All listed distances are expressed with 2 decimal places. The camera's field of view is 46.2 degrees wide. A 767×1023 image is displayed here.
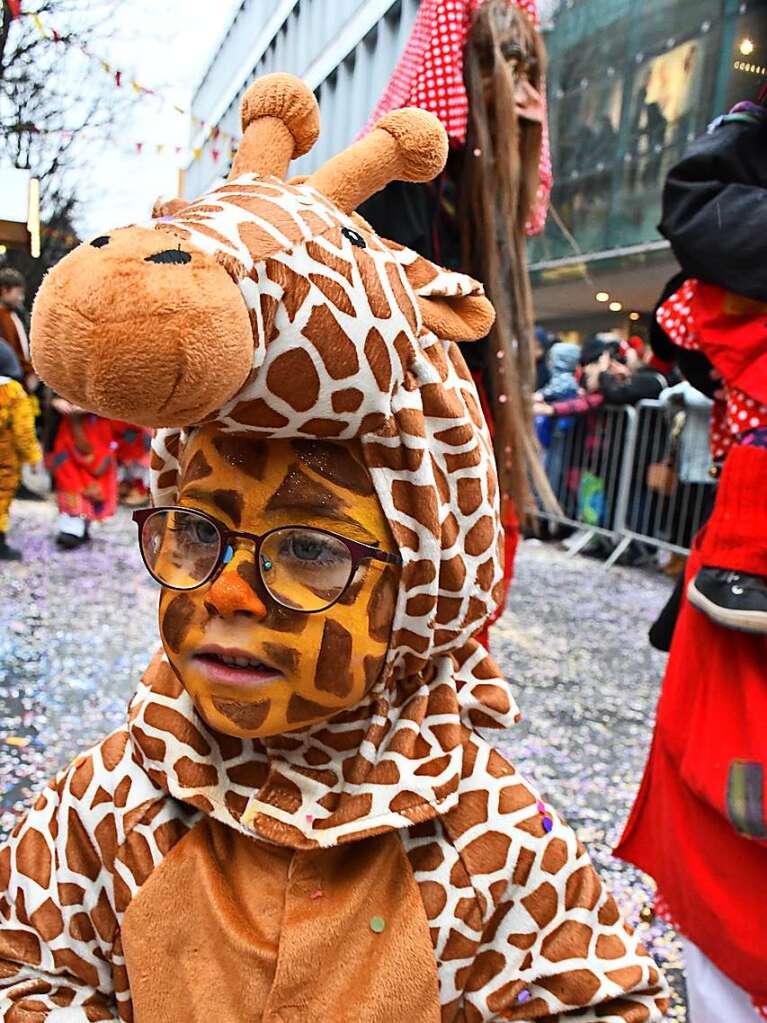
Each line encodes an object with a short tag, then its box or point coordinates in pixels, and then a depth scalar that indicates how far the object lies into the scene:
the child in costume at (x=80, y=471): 4.96
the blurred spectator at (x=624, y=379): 5.96
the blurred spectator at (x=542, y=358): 6.44
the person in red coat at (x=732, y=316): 1.32
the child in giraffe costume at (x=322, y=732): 0.73
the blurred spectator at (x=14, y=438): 3.86
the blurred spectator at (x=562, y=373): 6.59
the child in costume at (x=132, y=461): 5.43
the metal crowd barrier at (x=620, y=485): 5.53
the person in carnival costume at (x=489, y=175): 1.77
